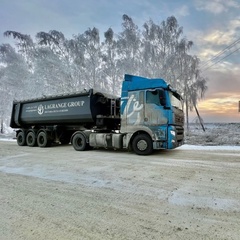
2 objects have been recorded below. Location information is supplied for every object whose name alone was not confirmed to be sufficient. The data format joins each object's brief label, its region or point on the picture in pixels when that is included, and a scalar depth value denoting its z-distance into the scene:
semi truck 8.61
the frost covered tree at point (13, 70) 27.67
